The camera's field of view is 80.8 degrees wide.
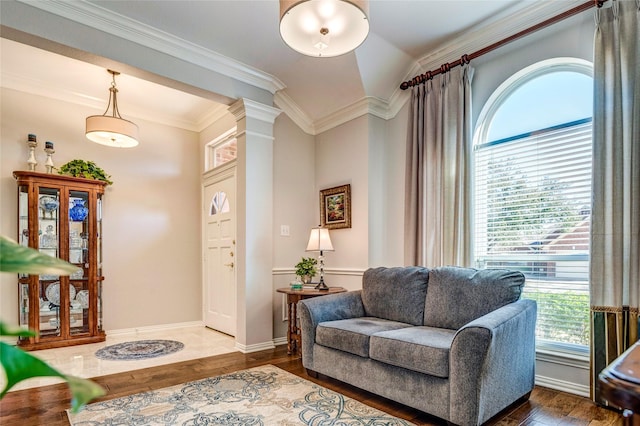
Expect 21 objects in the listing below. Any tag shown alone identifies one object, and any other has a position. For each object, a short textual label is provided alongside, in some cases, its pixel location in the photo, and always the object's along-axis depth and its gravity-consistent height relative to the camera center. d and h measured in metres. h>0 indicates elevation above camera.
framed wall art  4.11 +0.02
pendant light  3.65 +0.79
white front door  4.62 -0.57
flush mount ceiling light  1.95 +1.00
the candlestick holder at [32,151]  4.04 +0.65
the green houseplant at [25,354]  0.40 -0.16
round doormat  3.66 -1.45
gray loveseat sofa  2.03 -0.86
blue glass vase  4.23 -0.01
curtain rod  2.60 +1.34
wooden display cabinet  3.94 -0.47
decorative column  3.85 -0.18
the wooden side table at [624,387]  0.65 -0.32
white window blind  2.68 -0.08
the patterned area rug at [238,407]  2.24 -1.28
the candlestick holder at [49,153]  4.13 +0.64
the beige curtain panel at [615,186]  2.31 +0.13
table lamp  3.79 -0.33
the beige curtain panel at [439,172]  3.19 +0.32
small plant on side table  3.91 -0.63
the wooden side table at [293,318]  3.68 -1.08
